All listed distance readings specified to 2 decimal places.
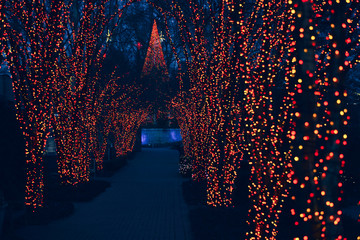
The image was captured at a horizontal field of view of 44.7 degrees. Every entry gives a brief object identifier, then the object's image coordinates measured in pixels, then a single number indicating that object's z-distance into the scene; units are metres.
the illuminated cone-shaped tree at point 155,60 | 33.13
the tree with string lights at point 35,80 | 9.75
